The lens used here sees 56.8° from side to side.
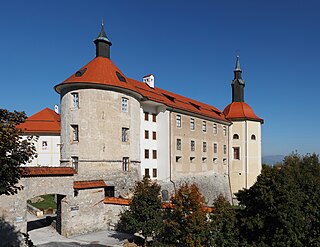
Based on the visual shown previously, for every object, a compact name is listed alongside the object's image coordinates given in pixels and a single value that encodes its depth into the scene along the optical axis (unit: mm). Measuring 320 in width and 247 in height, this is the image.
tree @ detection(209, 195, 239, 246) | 15125
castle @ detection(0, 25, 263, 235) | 21047
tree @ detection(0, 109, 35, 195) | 7757
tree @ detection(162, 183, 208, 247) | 14945
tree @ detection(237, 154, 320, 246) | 13727
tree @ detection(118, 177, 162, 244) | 16688
